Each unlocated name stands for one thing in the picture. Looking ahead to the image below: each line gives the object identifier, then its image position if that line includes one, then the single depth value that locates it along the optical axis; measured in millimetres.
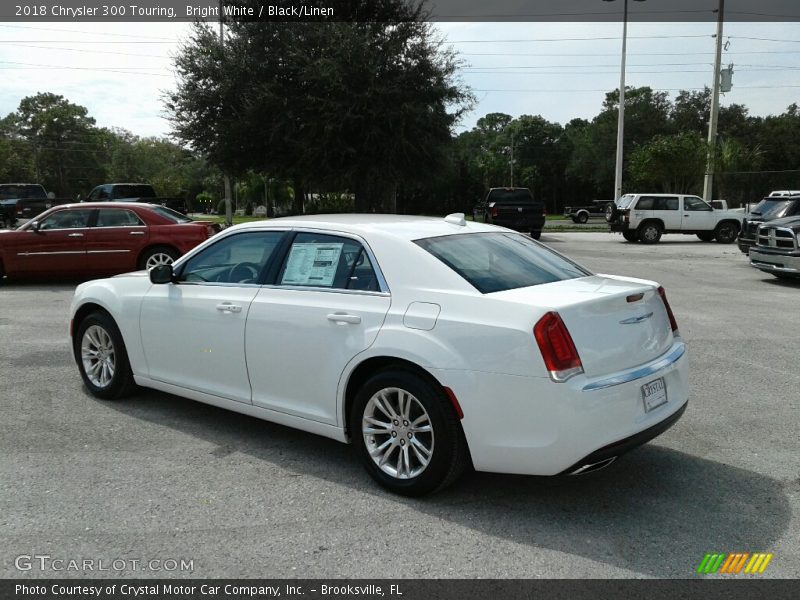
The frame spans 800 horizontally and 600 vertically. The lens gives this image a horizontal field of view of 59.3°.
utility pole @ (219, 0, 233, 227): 31867
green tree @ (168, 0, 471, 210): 22656
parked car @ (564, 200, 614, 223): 51781
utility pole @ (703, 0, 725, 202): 33000
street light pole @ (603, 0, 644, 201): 34844
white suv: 24641
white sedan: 3555
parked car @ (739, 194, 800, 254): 15211
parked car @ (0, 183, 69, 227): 27375
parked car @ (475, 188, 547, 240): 25125
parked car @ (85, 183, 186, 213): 24467
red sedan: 13050
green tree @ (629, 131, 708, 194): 36812
